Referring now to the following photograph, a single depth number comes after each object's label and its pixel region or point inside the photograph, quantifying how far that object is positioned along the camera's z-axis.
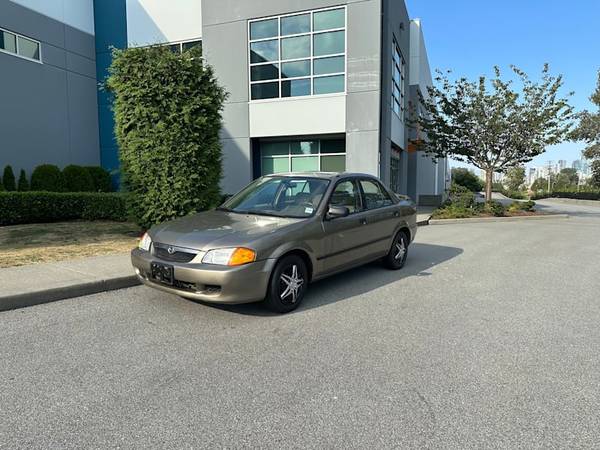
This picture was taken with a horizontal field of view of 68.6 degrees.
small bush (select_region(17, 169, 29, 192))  16.27
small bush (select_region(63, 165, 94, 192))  17.75
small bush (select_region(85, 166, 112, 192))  18.86
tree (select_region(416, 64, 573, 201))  17.47
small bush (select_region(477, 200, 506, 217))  17.88
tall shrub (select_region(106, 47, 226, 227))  8.75
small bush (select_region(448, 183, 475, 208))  18.05
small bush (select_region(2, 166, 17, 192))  15.81
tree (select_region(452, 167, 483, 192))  60.12
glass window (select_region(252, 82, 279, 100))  16.86
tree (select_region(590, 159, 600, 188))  40.18
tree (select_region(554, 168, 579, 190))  83.76
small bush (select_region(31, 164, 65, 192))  16.89
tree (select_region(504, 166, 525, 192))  77.86
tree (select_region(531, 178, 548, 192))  85.39
